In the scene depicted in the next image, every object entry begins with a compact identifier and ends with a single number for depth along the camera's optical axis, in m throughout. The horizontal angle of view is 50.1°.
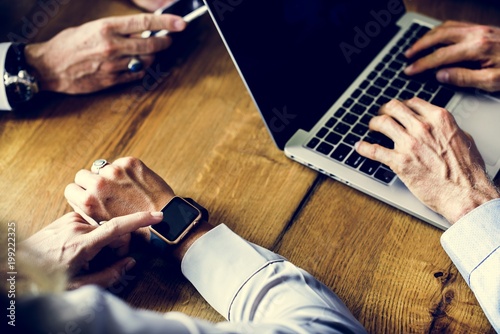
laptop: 0.96
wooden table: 0.88
